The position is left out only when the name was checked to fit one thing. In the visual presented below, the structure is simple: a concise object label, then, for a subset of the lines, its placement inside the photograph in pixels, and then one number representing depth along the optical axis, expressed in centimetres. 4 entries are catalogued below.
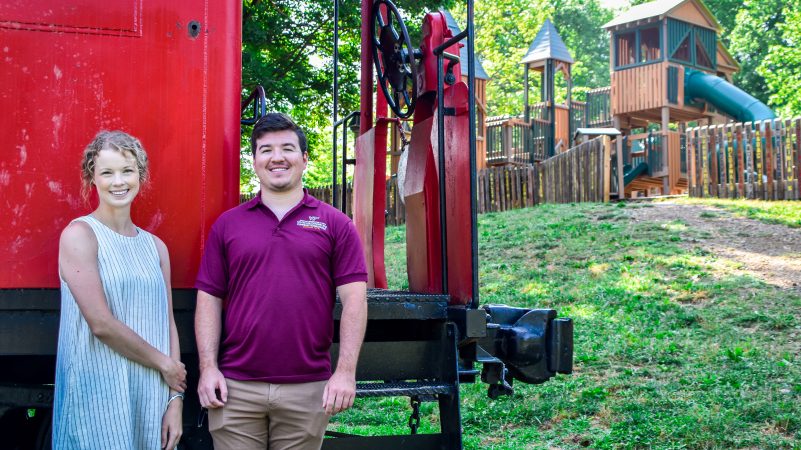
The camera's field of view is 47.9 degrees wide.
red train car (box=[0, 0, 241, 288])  321
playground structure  2684
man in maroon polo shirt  302
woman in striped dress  288
